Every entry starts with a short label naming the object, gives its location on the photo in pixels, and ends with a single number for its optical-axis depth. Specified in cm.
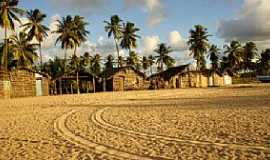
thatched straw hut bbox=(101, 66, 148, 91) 4900
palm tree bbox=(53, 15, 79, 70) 4919
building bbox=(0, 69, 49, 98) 3772
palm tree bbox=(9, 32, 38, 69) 4225
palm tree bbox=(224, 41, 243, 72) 7169
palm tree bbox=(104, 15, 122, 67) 5762
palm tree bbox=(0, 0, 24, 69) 3562
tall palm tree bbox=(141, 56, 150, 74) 7631
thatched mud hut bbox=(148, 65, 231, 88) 5374
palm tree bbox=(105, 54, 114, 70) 7379
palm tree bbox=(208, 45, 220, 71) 7581
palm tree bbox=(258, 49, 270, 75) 8062
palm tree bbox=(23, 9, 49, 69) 4597
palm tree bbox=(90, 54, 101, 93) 7087
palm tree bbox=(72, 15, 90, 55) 5031
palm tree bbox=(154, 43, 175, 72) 7006
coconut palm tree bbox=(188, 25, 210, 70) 6225
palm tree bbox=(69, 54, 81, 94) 5928
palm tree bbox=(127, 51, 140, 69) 6631
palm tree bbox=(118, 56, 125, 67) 6258
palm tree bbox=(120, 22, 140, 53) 5884
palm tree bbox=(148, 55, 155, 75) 7575
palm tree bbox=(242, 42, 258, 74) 7606
